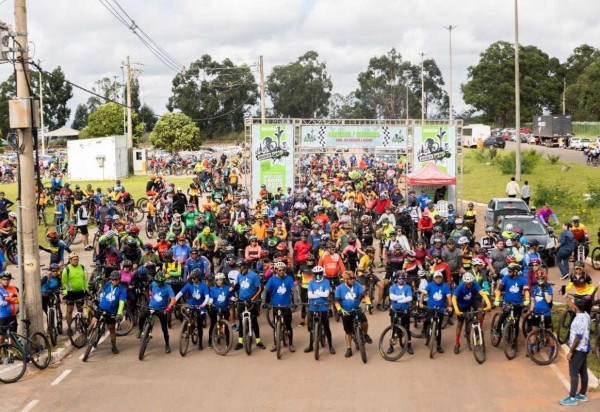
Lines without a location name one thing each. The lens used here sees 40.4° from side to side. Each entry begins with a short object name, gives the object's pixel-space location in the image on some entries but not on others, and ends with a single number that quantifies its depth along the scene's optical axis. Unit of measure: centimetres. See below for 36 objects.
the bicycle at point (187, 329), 1494
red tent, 3164
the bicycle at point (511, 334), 1441
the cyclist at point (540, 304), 1422
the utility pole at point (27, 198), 1491
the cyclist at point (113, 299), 1493
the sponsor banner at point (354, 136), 3422
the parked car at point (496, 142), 7738
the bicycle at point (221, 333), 1515
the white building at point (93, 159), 5541
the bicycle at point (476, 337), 1420
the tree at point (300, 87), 11475
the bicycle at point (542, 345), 1402
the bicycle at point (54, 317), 1566
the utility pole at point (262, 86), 4541
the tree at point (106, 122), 8312
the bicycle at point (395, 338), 1452
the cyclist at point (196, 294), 1504
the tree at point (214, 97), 9938
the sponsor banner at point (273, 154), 3425
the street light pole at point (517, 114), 4188
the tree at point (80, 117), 12162
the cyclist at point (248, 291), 1516
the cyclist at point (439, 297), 1469
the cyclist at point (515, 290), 1454
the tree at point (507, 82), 10644
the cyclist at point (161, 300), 1497
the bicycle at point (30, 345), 1370
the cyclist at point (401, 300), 1456
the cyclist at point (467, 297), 1442
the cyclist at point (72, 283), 1585
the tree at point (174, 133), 7131
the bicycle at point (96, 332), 1479
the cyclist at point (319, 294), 1462
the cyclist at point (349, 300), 1439
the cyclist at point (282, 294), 1483
